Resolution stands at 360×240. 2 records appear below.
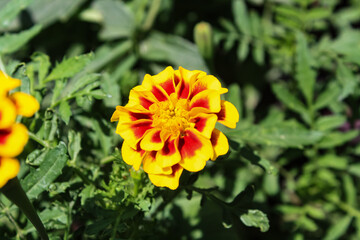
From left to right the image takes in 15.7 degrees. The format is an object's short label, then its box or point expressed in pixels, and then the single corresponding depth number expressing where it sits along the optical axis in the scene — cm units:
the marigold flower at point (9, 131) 46
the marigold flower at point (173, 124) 49
